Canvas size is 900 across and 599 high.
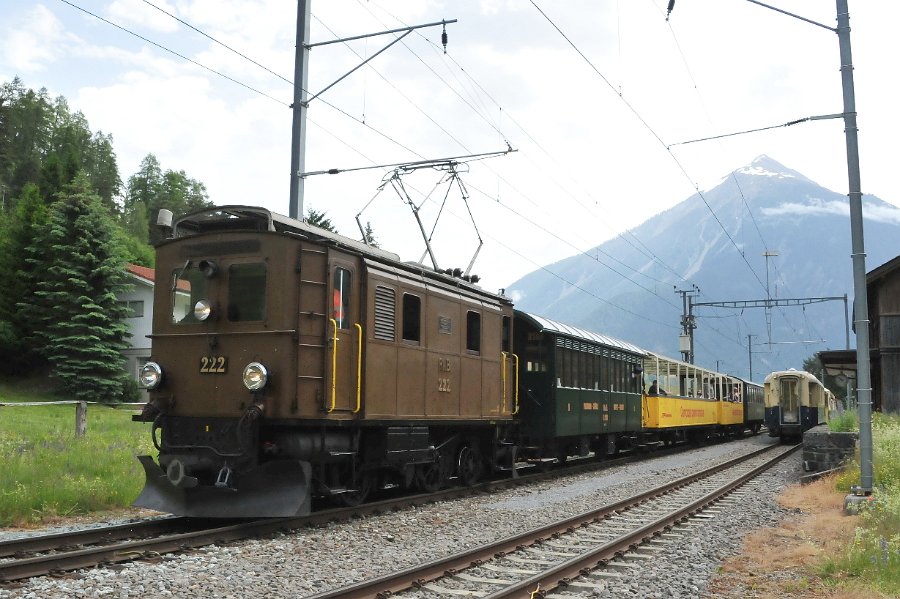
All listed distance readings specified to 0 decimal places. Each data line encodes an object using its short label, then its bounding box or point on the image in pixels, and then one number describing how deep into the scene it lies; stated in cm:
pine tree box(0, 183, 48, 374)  4159
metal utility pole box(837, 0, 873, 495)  1124
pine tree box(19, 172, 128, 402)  3706
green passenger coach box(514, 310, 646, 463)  1711
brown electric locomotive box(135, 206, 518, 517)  936
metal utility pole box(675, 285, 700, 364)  4647
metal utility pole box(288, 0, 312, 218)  1409
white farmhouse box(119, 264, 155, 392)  4447
